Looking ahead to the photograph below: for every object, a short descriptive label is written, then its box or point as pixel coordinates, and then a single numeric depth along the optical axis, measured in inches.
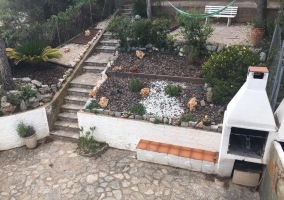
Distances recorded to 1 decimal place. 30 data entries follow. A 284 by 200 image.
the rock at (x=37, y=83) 310.3
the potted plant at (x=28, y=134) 276.7
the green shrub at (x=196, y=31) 313.4
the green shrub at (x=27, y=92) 287.9
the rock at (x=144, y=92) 284.8
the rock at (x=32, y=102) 289.0
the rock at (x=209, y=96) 266.7
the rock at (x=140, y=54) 342.6
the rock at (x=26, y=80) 316.5
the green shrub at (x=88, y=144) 272.5
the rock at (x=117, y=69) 326.6
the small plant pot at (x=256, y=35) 322.7
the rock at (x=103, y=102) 280.7
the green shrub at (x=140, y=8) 442.0
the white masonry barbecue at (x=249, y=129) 187.0
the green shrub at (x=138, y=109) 265.1
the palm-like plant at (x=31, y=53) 323.4
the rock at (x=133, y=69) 318.8
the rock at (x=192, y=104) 259.8
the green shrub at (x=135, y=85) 292.0
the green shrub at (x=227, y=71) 262.4
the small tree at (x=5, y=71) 287.0
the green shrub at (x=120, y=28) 342.6
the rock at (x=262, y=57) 292.4
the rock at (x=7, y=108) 274.4
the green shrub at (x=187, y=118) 249.0
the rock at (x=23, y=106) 282.9
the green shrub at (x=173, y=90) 278.2
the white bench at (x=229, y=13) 409.4
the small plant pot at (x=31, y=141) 279.4
